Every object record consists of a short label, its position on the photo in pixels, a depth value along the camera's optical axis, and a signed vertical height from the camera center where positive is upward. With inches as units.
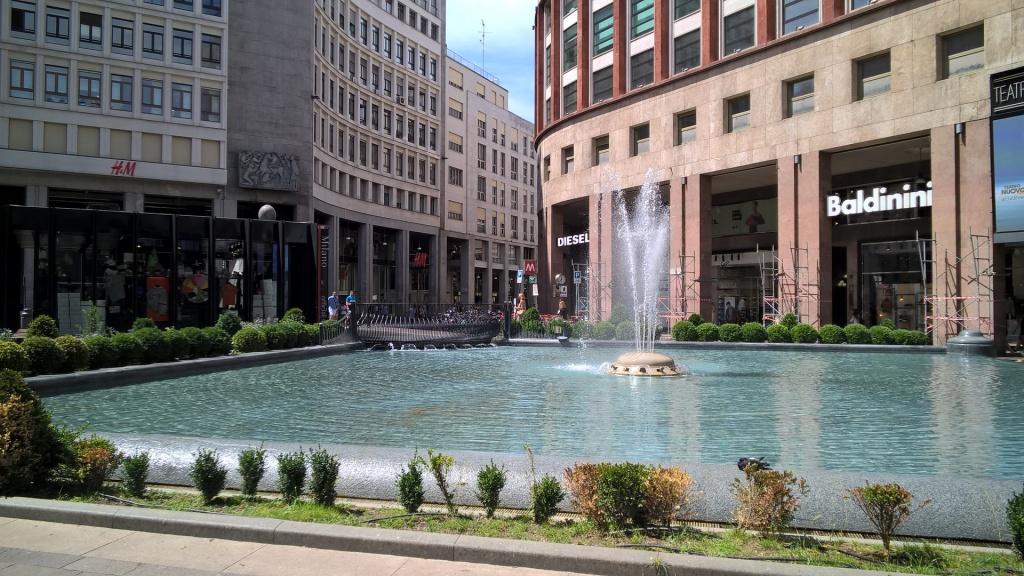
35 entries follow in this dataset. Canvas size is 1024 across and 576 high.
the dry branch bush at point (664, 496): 198.5 -54.4
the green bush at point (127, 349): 595.8 -38.4
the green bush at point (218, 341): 709.9 -37.6
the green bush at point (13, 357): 465.4 -35.2
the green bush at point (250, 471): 232.1 -55.2
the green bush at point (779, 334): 1002.1 -45.0
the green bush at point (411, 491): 213.8 -56.8
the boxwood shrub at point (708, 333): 1030.4 -44.4
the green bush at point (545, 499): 206.8 -57.5
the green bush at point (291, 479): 224.8 -55.8
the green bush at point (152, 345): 622.5 -36.2
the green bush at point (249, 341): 749.3 -39.8
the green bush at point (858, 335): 952.3 -44.4
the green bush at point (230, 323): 765.3 -21.3
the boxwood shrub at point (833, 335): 968.3 -45.1
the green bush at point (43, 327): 574.9 -18.9
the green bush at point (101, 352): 571.2 -39.1
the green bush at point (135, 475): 232.1 -56.4
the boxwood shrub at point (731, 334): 1015.6 -45.2
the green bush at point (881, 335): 936.3 -43.7
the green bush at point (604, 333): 1077.1 -46.0
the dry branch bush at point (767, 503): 190.2 -54.5
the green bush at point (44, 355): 508.2 -37.2
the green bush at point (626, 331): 1058.7 -42.6
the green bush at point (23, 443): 226.8 -45.7
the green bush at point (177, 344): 647.8 -37.5
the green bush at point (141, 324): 709.9 -20.3
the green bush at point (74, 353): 534.9 -37.2
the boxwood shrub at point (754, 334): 1004.6 -44.8
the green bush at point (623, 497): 197.9 -54.4
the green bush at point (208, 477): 225.8 -55.5
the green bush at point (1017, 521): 168.2 -52.6
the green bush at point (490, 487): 212.8 -55.7
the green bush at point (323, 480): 222.4 -55.7
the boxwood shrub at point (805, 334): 986.7 -44.3
